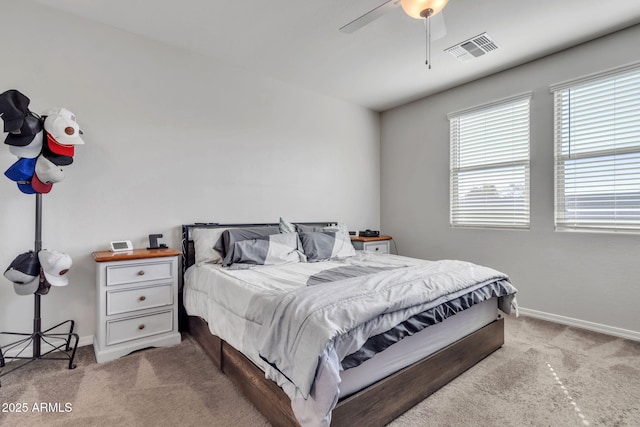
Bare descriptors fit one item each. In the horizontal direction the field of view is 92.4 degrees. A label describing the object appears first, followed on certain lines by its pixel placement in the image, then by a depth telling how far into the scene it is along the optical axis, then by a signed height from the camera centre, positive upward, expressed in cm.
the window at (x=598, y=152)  274 +57
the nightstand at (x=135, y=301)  230 -69
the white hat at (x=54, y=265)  205 -35
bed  134 -60
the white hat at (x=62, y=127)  205 +59
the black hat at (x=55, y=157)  210 +40
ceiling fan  190 +130
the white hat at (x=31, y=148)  197 +43
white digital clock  254 -27
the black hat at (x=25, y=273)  198 -38
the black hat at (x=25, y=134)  193 +51
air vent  285 +161
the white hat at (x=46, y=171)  206 +29
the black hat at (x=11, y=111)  185 +63
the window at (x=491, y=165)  341 +57
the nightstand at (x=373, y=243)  399 -41
